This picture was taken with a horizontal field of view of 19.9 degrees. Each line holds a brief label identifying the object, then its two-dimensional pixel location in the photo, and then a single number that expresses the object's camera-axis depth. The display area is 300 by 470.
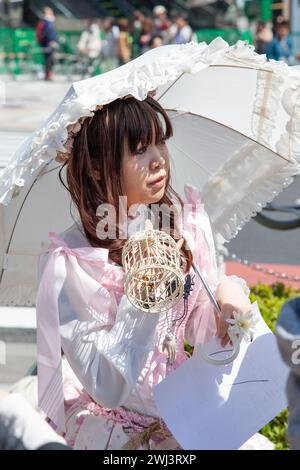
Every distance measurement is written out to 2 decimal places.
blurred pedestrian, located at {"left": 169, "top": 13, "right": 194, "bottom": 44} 18.78
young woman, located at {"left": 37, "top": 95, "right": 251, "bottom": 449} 2.11
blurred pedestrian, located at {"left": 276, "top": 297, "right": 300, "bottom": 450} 1.43
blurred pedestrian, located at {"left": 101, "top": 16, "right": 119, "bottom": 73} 19.86
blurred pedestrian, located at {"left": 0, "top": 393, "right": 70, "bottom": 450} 1.29
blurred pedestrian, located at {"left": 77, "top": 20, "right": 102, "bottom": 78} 20.15
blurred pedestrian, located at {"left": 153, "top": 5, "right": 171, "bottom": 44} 20.25
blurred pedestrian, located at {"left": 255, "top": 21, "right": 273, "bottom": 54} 16.44
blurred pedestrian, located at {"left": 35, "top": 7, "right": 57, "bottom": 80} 20.06
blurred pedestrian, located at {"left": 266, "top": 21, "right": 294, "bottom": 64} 15.12
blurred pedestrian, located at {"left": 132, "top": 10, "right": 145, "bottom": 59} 21.35
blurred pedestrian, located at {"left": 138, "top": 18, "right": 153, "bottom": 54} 20.31
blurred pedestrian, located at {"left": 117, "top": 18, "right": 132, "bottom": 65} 19.64
